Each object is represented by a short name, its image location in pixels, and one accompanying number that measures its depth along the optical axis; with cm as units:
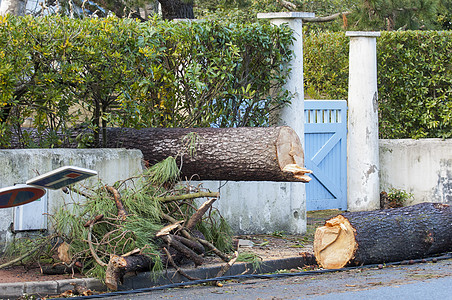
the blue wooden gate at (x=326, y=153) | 2267
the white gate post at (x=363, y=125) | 2345
